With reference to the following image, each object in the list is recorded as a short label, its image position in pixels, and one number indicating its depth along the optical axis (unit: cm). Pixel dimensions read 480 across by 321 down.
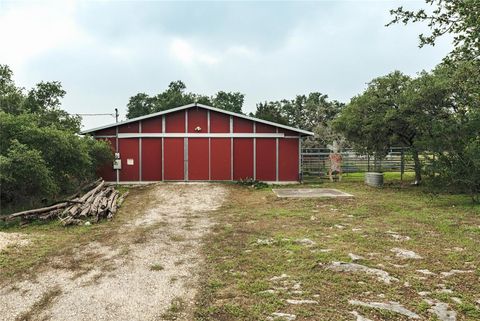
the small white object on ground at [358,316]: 348
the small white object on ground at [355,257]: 536
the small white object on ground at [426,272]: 477
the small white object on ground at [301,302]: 390
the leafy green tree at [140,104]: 6597
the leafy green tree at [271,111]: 3878
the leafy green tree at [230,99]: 6662
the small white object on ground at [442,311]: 350
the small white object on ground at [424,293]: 405
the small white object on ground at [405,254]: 552
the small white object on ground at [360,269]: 457
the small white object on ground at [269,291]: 422
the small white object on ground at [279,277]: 468
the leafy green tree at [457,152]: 1048
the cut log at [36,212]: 909
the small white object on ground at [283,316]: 354
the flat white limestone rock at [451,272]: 472
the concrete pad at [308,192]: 1357
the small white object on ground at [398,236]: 669
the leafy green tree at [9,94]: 1964
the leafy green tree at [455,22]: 379
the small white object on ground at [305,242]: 640
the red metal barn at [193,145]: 1766
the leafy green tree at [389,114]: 1473
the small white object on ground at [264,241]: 657
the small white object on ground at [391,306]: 357
